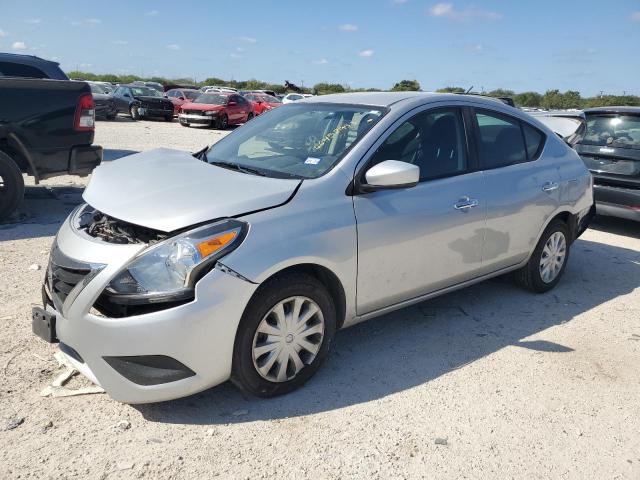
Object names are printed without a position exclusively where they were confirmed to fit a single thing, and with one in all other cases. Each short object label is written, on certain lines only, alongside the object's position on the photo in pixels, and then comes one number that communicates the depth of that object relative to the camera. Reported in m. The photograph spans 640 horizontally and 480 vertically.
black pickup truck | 6.39
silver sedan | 2.85
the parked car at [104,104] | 21.98
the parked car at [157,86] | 33.97
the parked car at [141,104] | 25.70
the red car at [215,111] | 23.62
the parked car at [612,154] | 7.42
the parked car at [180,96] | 28.87
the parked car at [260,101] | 28.86
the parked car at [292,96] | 29.19
